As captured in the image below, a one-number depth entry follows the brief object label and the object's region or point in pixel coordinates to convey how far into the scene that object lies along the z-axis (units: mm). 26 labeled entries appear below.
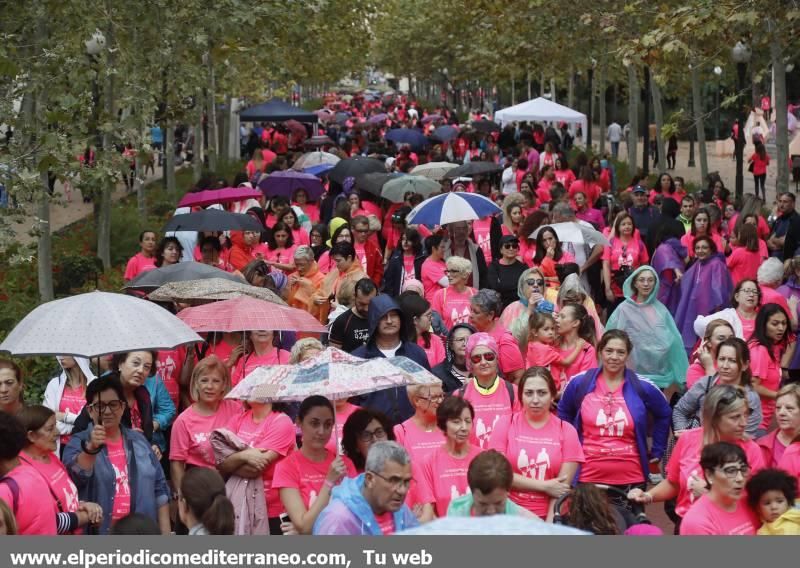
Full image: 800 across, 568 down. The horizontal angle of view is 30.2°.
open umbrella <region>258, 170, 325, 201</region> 22391
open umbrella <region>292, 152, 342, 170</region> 27734
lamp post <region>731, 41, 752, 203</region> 23234
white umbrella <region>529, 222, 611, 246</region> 15633
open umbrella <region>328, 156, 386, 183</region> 23734
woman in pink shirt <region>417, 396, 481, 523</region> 8141
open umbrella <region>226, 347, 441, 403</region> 8109
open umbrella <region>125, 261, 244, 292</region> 12781
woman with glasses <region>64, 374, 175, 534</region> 8320
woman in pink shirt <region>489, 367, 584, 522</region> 8469
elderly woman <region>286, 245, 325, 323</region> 14289
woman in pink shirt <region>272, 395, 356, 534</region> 7980
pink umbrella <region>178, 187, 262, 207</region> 18062
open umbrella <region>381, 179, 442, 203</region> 20234
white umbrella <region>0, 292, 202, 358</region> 8602
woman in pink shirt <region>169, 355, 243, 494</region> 8930
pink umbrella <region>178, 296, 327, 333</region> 10430
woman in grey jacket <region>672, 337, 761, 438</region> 9281
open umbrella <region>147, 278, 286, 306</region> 11531
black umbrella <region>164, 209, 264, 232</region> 15648
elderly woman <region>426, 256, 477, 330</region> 12773
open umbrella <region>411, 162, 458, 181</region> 25422
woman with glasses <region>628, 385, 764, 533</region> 8102
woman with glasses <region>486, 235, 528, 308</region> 14328
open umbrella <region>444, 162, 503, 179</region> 23500
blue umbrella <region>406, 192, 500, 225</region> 15594
